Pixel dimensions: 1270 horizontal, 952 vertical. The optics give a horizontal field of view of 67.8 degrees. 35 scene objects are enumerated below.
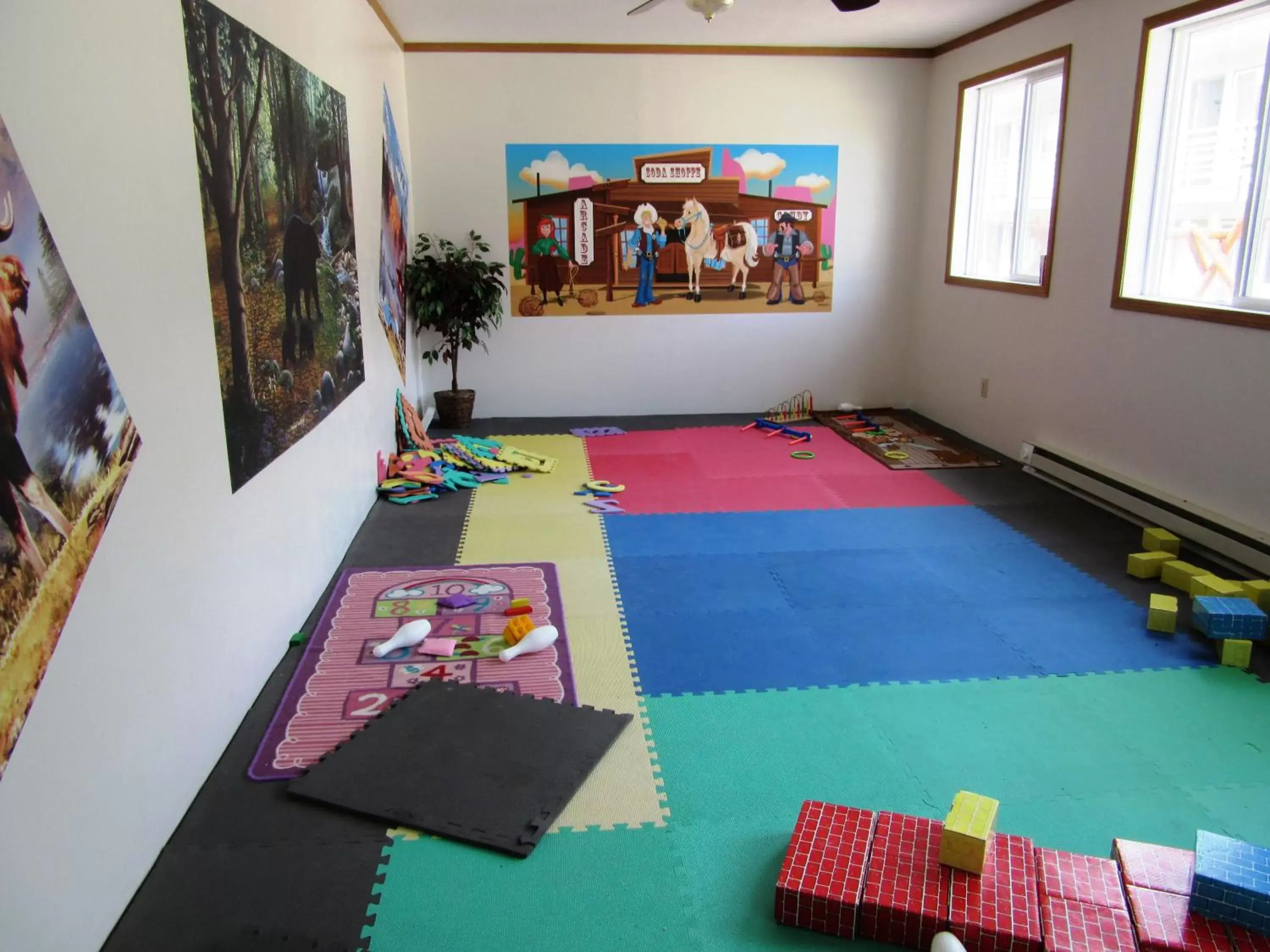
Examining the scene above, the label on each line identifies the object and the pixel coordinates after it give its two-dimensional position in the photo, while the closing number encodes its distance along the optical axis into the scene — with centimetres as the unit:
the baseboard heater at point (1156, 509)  398
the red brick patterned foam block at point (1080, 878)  207
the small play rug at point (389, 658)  283
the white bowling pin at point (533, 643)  325
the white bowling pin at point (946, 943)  193
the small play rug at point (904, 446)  585
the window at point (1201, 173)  409
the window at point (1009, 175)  564
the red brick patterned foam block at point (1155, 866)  207
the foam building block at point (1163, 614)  347
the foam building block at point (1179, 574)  384
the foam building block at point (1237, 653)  324
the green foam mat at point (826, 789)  212
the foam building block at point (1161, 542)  417
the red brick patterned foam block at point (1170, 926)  193
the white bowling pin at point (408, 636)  327
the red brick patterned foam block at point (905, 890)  203
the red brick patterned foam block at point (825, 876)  206
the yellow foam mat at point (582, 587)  252
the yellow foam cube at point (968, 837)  208
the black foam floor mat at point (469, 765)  241
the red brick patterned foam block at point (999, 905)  198
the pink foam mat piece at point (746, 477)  511
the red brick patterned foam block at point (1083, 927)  197
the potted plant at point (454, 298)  636
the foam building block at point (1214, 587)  362
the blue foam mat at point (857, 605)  328
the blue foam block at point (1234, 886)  193
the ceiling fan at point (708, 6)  448
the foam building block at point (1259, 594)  356
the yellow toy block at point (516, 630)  335
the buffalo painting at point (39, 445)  166
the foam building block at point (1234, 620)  333
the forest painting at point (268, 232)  277
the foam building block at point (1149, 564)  401
